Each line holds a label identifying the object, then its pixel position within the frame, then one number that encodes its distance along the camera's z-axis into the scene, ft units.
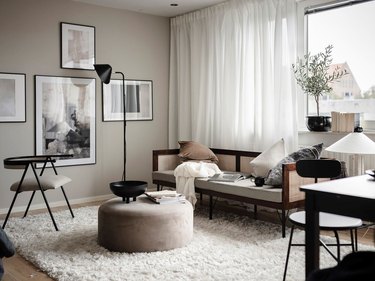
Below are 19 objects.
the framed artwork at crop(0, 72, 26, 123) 17.03
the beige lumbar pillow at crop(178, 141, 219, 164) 18.29
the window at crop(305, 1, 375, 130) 14.97
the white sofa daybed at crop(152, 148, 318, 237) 13.53
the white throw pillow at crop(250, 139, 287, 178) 15.44
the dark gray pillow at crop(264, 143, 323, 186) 14.11
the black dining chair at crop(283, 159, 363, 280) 9.83
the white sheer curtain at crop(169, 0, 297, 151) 16.67
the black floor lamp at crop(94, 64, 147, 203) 12.69
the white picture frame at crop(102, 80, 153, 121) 19.99
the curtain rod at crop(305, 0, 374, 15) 15.30
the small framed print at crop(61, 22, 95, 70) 18.58
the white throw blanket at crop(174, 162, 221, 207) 16.47
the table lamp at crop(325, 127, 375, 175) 10.68
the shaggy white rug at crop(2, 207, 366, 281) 10.41
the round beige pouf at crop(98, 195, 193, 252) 11.86
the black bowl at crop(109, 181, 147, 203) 12.69
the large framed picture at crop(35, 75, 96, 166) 18.06
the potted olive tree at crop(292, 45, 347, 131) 15.37
